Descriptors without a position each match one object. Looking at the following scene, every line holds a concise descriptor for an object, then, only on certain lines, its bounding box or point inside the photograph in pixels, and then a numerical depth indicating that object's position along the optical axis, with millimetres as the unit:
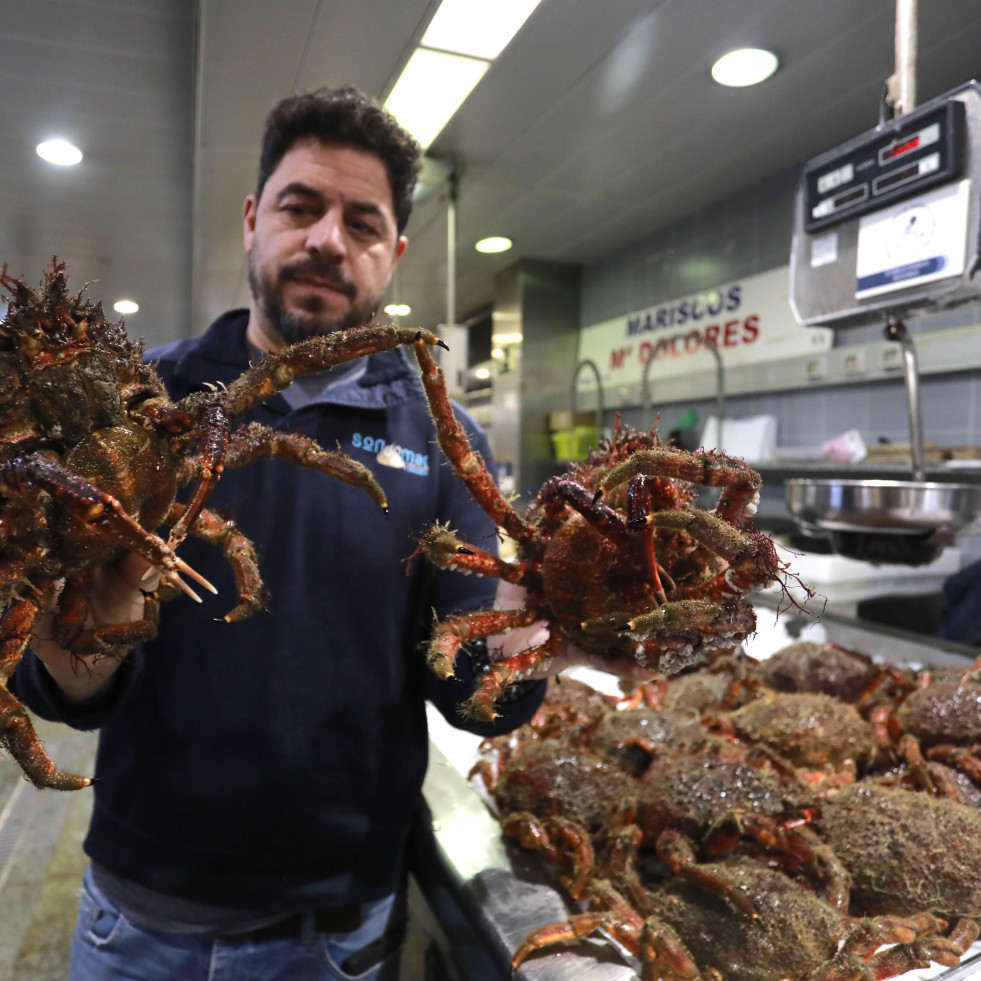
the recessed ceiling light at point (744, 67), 2455
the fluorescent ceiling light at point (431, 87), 2320
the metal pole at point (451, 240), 2873
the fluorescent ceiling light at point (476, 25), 2059
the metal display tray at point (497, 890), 957
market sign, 3664
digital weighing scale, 1205
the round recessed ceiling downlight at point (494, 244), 3979
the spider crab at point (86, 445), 633
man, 1156
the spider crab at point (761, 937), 924
